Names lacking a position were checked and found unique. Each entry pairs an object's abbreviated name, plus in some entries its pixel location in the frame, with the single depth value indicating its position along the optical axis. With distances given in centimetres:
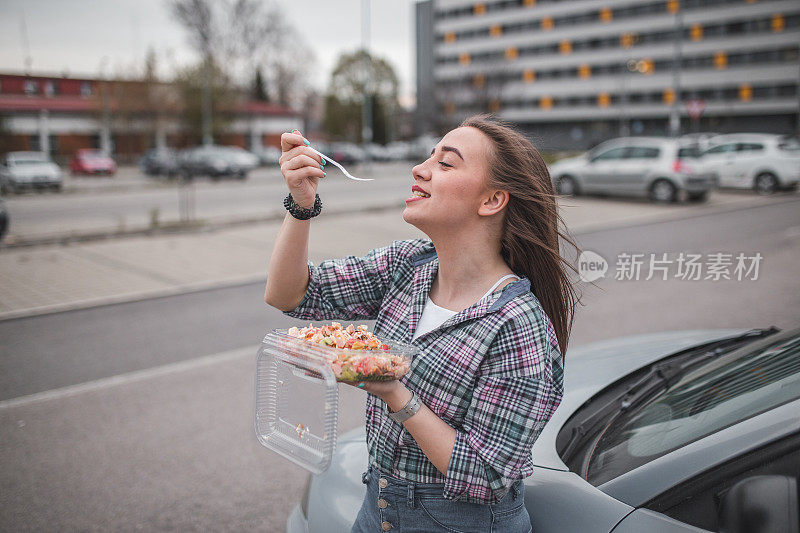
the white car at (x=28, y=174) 2547
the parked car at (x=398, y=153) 5828
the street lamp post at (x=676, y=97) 2536
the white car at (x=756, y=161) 1953
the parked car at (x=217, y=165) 3195
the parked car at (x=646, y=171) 1728
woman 148
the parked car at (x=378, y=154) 5751
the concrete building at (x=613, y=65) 5944
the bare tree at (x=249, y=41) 5391
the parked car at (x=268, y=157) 4794
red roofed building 4422
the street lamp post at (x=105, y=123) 4680
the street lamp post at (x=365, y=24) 3406
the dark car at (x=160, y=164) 3359
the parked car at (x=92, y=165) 3747
